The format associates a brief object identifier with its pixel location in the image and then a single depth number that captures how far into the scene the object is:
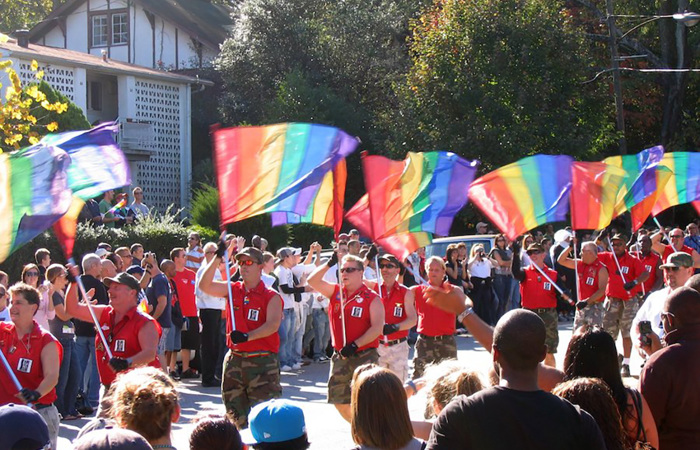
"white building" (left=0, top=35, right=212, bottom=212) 32.51
